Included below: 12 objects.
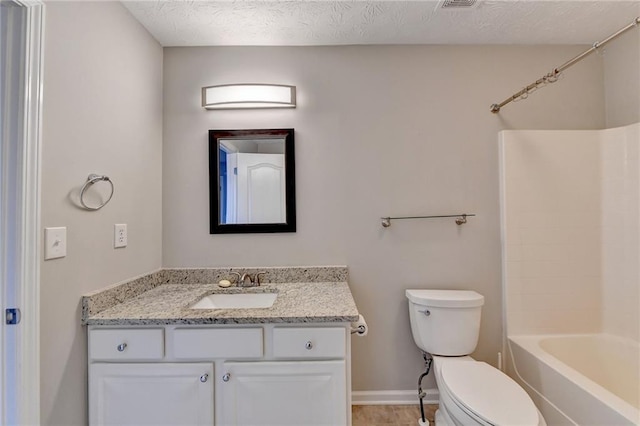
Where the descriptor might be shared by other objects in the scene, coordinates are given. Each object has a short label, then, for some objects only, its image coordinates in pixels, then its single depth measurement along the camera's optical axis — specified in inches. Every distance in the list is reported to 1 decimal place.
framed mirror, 75.3
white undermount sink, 66.6
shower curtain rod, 47.1
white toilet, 48.8
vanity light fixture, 72.3
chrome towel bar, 75.2
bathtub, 50.7
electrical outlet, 58.6
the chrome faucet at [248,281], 72.0
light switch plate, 43.8
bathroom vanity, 50.4
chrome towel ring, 50.2
